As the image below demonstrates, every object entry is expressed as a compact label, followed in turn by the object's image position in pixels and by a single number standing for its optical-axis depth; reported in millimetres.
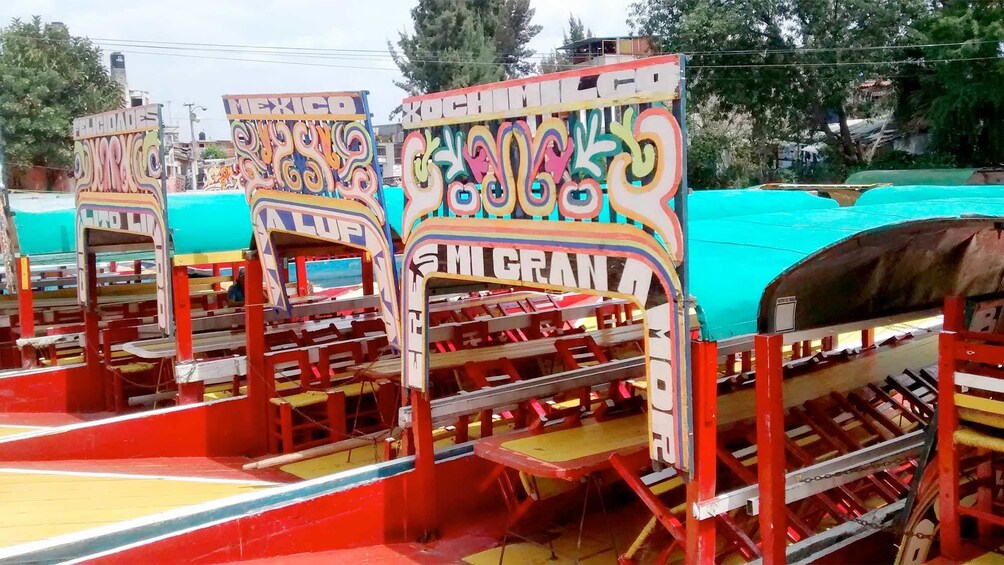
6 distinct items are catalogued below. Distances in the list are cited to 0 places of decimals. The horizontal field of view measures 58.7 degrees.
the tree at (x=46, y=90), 35500
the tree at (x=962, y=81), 25875
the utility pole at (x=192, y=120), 43450
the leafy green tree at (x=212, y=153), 63672
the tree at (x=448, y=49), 49656
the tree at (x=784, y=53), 29609
